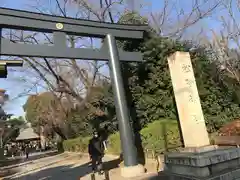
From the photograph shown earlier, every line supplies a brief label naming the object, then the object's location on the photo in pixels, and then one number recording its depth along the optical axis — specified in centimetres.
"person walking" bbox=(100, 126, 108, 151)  1314
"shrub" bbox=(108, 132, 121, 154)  1126
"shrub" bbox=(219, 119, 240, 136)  817
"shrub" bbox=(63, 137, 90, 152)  1649
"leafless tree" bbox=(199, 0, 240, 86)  1213
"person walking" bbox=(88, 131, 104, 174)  808
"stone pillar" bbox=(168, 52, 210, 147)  649
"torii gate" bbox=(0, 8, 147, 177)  719
